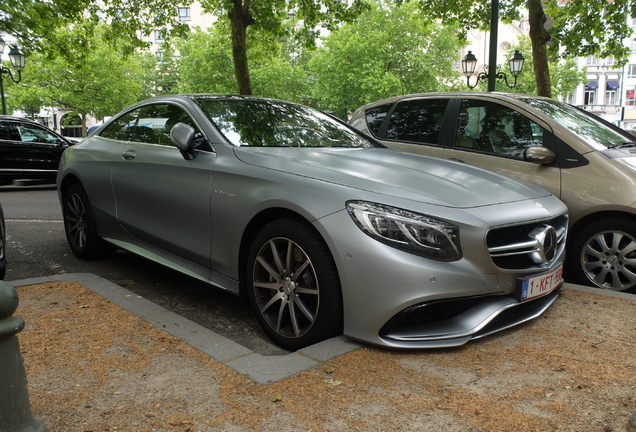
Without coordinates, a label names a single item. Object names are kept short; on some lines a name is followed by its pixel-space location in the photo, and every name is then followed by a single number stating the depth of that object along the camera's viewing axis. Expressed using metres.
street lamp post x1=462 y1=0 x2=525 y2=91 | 11.77
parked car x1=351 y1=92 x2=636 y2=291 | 4.77
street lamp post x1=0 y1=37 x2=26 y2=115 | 20.33
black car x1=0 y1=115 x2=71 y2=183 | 13.20
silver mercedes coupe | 3.10
